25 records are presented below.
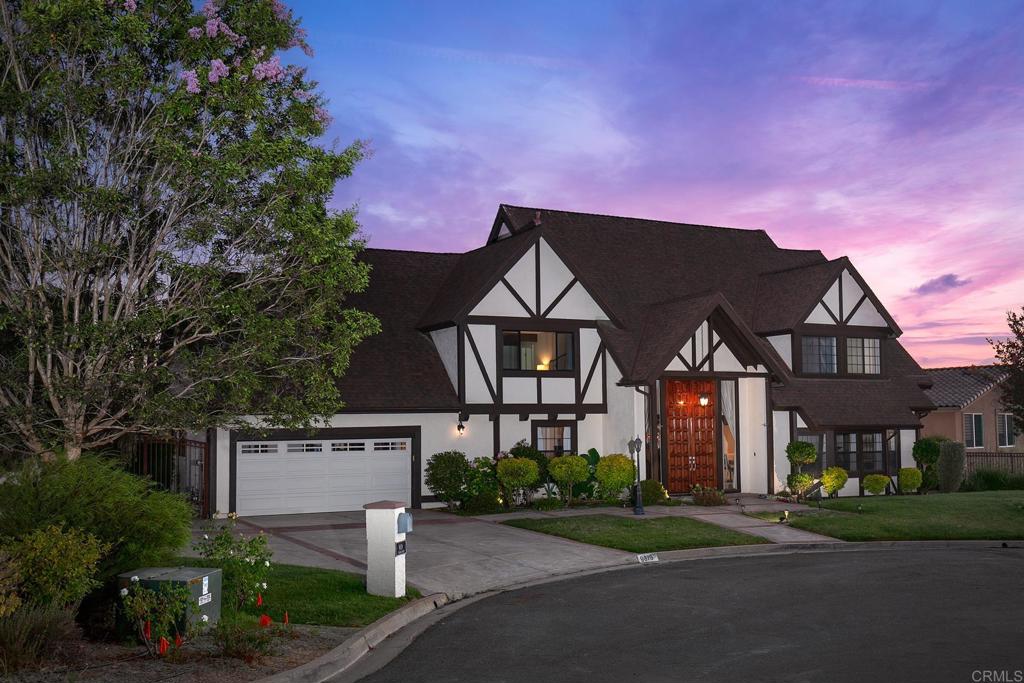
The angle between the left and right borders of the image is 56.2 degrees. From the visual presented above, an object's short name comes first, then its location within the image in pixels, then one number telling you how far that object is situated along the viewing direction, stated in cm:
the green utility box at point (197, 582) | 1053
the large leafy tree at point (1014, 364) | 2909
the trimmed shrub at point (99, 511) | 1133
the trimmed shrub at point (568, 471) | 2642
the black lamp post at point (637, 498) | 2398
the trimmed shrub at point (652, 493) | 2652
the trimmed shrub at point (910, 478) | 3056
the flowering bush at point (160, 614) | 1005
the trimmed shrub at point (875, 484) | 2984
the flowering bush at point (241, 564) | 1194
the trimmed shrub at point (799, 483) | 2816
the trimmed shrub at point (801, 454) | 2844
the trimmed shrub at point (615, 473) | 2634
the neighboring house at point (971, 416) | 4381
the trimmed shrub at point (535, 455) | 2683
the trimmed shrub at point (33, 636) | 930
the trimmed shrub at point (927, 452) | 3134
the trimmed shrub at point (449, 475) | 2545
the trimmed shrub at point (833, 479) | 2858
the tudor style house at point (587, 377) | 2620
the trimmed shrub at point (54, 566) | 1022
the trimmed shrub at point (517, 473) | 2575
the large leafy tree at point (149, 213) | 1574
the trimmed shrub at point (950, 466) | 3177
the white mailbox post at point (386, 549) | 1368
